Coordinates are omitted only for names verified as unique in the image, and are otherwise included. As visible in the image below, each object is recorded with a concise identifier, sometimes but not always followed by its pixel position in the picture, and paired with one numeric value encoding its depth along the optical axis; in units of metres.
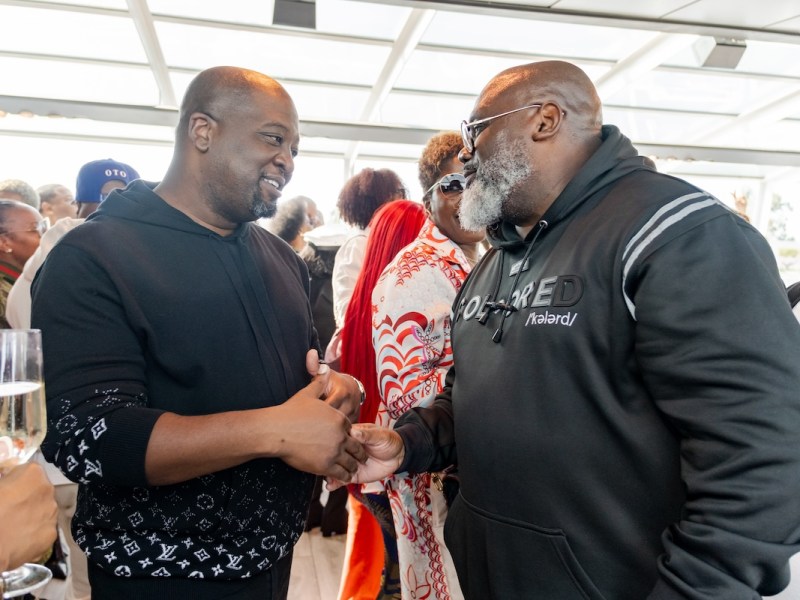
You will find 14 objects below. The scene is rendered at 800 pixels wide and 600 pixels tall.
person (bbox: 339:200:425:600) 2.44
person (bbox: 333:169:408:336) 3.26
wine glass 0.93
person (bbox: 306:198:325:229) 5.33
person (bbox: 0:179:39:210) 4.05
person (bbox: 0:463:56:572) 0.92
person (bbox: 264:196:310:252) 4.75
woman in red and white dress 1.99
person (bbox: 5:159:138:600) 2.80
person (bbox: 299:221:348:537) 3.95
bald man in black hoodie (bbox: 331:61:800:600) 1.02
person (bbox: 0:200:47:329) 3.08
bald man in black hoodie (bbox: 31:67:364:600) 1.26
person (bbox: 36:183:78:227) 4.88
